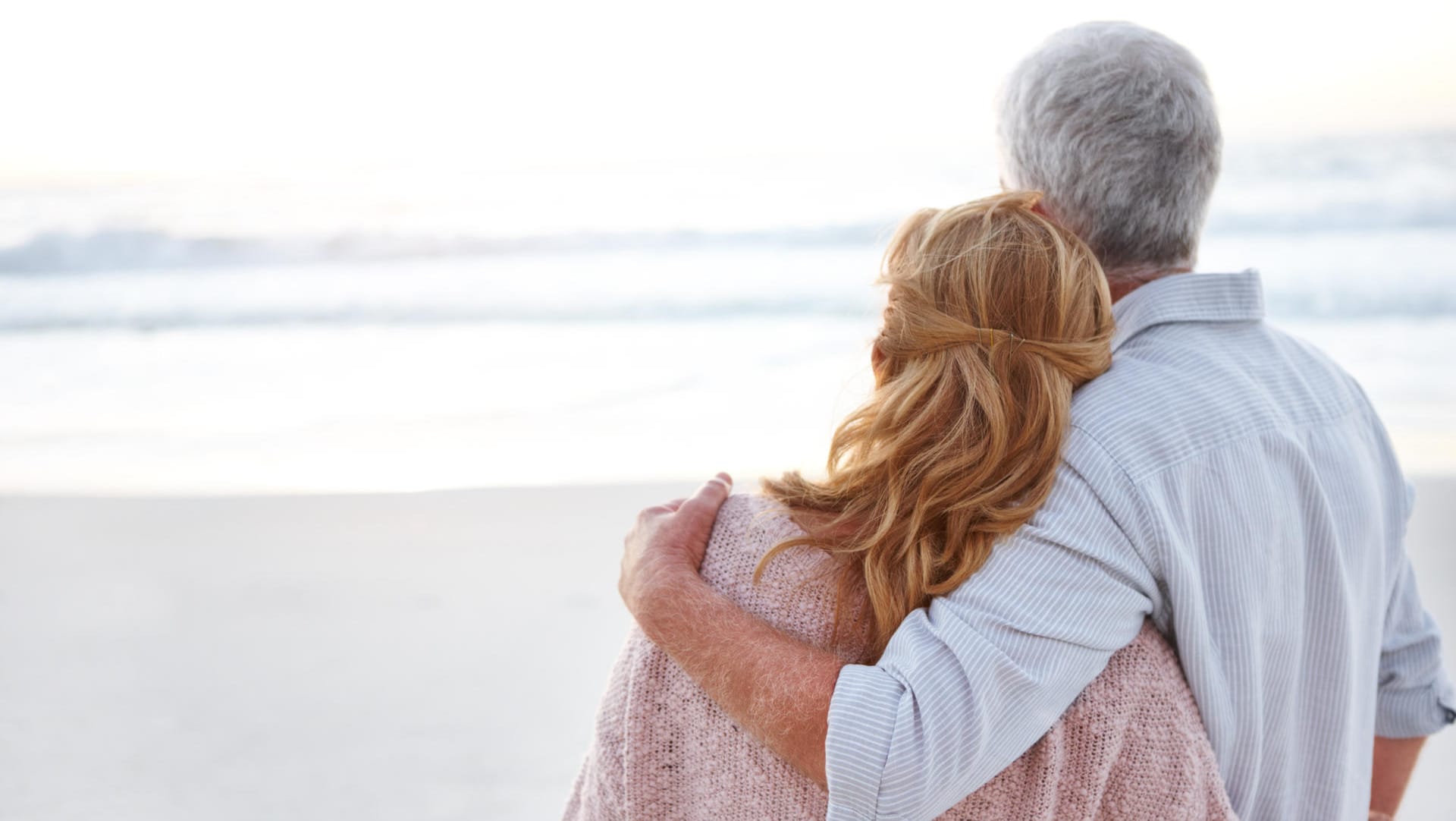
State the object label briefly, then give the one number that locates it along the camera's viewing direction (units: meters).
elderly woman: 1.19
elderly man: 1.11
